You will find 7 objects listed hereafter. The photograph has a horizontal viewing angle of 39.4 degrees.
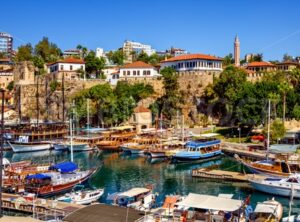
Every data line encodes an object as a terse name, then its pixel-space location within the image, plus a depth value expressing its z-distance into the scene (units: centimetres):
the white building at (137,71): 7575
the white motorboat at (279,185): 2864
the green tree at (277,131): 4638
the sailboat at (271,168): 3353
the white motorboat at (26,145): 5344
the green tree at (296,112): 5312
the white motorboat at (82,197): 2745
